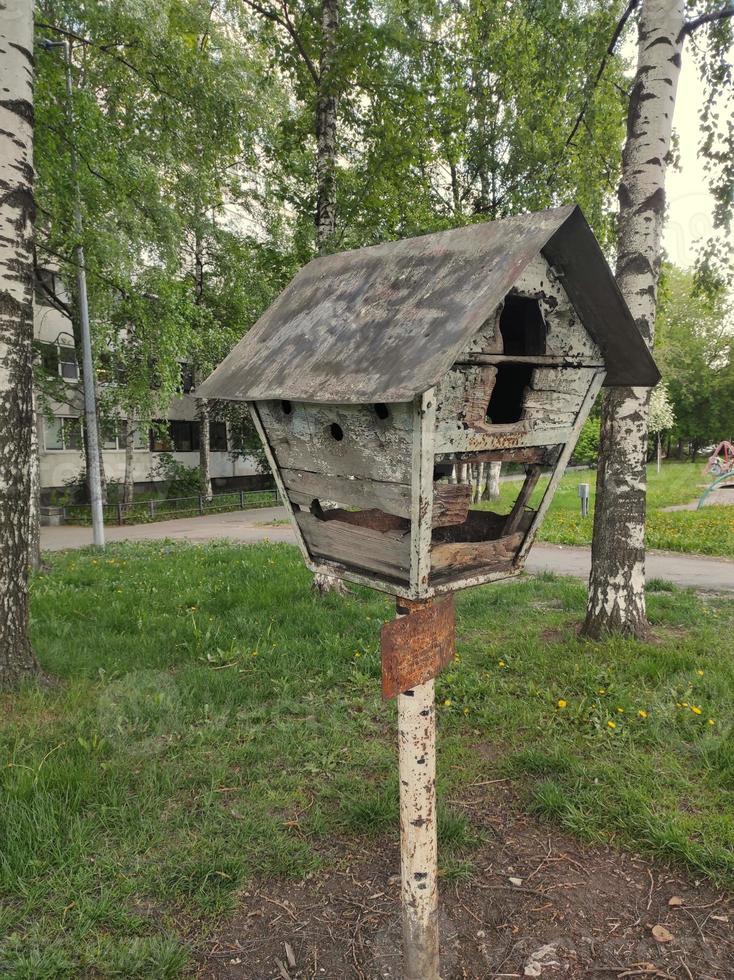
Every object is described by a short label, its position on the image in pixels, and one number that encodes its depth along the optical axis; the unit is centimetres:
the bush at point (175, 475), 2108
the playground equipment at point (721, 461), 2036
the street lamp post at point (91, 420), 988
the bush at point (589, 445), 3238
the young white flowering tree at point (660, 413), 2820
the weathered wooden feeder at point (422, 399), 153
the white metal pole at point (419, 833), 197
